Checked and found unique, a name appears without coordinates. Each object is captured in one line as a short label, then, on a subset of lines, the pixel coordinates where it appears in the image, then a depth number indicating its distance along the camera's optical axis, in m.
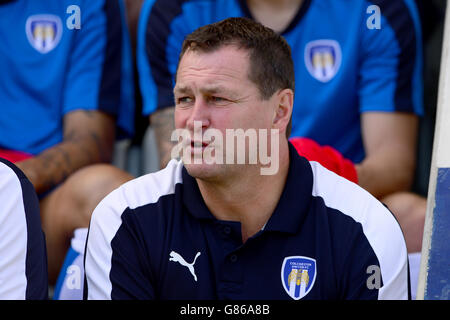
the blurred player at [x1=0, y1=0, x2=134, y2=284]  5.15
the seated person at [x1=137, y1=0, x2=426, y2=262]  5.14
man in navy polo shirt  3.38
